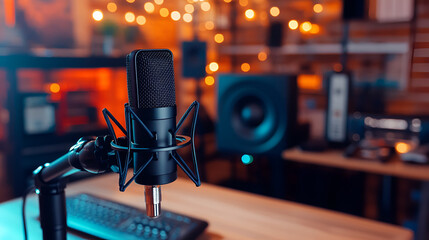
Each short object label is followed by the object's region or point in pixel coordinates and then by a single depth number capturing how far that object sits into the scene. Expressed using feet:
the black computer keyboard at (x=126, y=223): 2.67
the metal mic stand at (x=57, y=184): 1.88
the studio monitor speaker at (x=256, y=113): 6.08
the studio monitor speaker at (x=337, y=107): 6.24
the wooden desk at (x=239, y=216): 2.87
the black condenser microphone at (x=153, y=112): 1.61
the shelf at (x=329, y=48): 8.66
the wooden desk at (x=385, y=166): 5.22
